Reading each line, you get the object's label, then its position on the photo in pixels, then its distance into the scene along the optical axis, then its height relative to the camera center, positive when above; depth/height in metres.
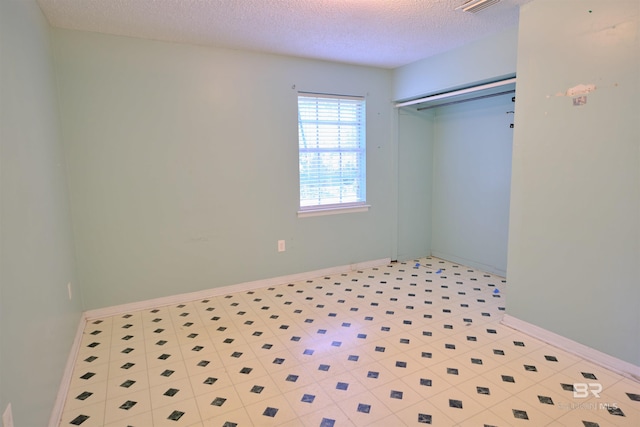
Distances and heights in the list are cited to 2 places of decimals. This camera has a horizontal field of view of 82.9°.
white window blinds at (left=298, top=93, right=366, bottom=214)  4.19 +0.27
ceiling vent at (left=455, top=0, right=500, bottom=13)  2.59 +1.20
